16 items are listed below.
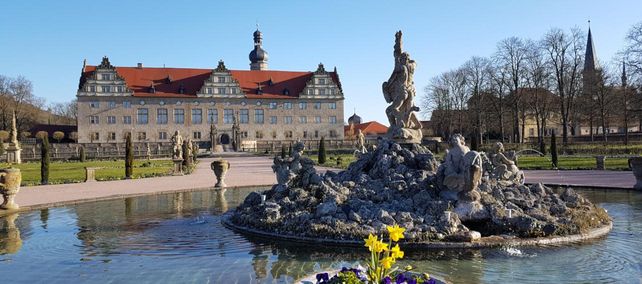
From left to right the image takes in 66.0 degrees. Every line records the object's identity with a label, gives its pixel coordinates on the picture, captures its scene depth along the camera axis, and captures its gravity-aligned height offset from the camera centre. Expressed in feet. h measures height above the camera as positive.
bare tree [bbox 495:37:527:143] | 168.45 +23.83
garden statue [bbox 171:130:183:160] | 99.60 -0.11
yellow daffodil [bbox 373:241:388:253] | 12.73 -2.65
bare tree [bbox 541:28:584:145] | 156.56 +22.98
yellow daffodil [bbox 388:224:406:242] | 12.56 -2.29
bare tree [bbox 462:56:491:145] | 182.56 +21.63
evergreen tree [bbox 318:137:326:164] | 129.59 -2.53
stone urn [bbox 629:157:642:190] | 53.72 -3.32
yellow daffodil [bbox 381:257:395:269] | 12.60 -3.02
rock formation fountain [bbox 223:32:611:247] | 28.60 -4.01
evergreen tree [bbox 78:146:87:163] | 164.96 -2.32
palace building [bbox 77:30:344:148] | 232.53 +21.35
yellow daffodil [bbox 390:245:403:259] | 12.34 -2.73
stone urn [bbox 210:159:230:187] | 67.46 -3.18
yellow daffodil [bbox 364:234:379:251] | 12.98 -2.60
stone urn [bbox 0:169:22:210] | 45.73 -3.35
